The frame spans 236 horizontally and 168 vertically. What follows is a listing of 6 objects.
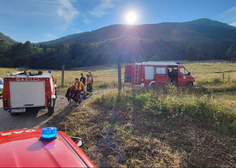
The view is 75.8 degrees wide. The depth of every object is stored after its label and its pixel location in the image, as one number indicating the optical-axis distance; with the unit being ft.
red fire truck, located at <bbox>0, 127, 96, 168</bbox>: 4.70
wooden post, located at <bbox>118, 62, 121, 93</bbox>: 24.08
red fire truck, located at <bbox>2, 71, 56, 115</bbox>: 17.83
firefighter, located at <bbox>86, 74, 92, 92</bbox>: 35.24
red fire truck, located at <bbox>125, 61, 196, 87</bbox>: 33.22
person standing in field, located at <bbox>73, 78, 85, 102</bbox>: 23.09
